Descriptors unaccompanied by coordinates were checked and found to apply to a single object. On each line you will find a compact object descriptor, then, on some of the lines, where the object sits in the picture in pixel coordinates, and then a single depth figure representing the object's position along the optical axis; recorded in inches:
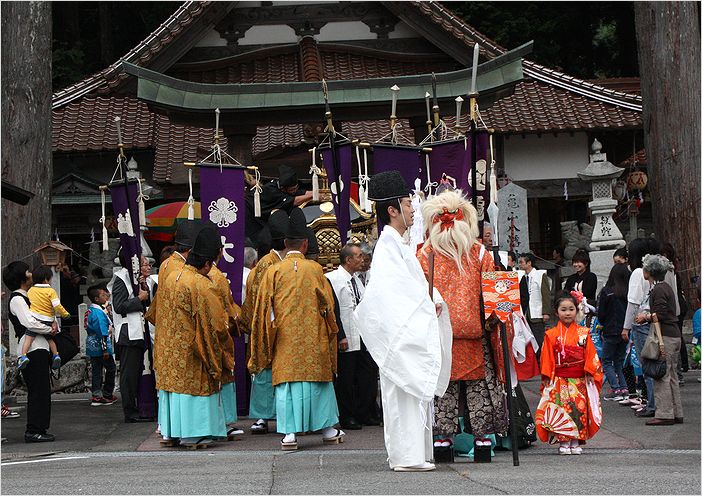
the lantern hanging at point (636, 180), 818.8
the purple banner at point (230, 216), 438.6
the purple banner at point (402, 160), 437.4
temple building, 790.5
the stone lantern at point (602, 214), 635.5
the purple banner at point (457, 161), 384.5
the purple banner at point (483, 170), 374.9
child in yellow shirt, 401.7
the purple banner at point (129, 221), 446.0
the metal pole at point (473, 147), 348.2
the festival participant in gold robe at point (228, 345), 370.9
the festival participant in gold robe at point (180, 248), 371.6
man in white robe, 281.1
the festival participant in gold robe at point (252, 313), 384.8
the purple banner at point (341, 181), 449.1
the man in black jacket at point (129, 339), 459.2
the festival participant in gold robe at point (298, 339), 357.1
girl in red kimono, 333.7
